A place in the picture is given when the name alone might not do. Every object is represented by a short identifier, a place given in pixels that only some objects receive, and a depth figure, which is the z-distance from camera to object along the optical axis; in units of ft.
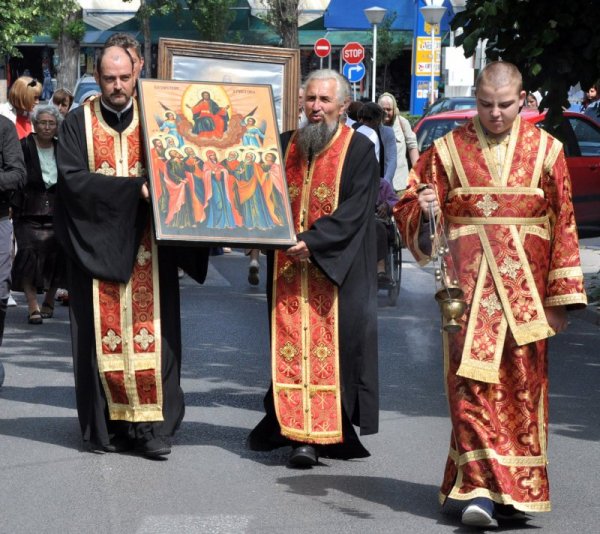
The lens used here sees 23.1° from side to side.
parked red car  55.31
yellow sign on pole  100.53
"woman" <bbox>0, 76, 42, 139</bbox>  41.14
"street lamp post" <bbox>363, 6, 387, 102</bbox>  106.40
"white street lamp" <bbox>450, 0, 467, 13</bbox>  107.55
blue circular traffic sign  100.01
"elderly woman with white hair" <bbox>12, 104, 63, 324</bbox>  37.45
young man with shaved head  18.60
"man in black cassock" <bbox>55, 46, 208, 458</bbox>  22.75
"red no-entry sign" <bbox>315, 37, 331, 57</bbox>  108.88
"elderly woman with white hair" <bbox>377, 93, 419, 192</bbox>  46.96
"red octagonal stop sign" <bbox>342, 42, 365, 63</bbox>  101.09
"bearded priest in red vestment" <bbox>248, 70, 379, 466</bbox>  22.29
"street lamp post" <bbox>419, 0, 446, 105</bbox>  91.97
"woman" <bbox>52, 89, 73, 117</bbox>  50.83
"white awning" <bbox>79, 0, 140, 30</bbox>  160.45
